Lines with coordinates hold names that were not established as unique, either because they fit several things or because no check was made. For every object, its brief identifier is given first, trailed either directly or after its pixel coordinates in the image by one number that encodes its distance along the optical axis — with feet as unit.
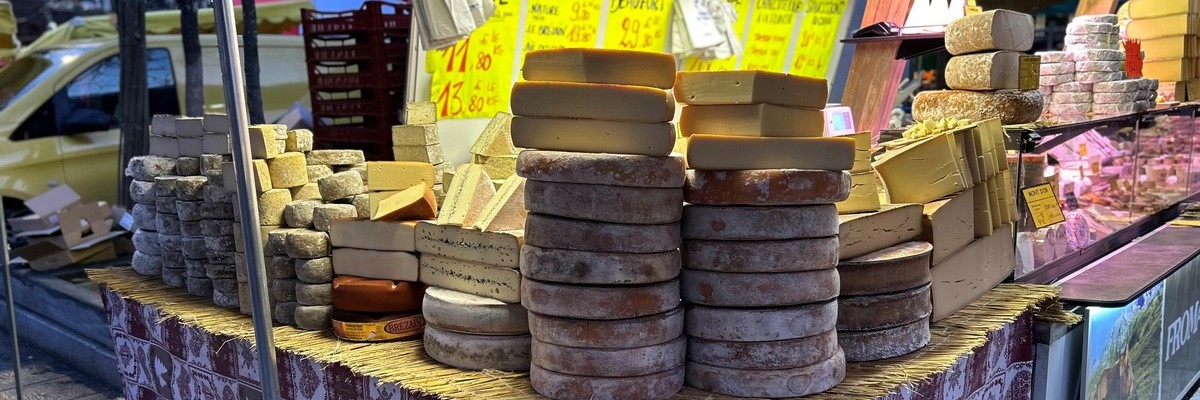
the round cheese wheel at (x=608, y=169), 6.50
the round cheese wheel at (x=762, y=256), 6.79
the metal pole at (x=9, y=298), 10.01
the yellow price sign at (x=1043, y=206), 10.64
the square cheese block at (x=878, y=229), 7.84
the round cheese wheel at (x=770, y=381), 6.77
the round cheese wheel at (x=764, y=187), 6.75
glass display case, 11.02
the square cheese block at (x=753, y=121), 6.84
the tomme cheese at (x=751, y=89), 6.79
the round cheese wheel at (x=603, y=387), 6.57
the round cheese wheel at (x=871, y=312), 7.68
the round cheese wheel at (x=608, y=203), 6.55
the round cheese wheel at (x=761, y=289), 6.79
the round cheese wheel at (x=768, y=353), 6.77
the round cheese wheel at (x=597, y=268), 6.57
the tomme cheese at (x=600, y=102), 6.55
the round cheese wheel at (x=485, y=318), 7.33
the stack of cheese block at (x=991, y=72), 10.89
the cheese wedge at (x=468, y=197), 7.91
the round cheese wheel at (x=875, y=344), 7.66
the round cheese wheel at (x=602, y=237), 6.57
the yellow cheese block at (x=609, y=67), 6.64
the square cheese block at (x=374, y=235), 8.17
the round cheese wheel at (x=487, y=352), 7.34
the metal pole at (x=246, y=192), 5.69
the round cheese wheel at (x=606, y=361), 6.58
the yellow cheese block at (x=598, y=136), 6.59
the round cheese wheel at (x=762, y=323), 6.77
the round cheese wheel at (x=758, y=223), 6.81
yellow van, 23.07
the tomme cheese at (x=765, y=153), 6.81
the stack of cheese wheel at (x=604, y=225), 6.56
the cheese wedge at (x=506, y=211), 7.66
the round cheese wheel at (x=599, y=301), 6.56
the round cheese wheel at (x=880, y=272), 7.73
